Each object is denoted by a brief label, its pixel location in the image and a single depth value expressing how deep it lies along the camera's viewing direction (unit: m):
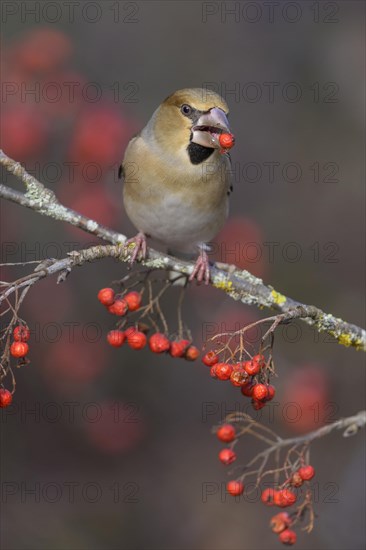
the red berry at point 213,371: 5.49
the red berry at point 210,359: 5.75
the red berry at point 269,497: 5.68
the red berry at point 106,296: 6.27
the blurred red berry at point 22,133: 9.89
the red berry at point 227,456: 5.89
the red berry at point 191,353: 6.62
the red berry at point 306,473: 5.50
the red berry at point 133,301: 6.38
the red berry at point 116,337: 6.32
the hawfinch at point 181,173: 7.38
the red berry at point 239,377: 5.34
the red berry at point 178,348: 6.60
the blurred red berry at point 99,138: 10.14
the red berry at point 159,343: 6.49
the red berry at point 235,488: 5.77
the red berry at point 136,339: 6.36
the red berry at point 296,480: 5.56
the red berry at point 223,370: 5.44
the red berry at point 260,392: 5.32
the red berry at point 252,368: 5.31
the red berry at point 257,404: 5.43
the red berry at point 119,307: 6.33
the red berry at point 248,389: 5.46
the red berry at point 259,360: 5.29
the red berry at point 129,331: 6.41
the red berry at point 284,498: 5.57
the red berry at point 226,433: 5.98
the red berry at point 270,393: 5.37
